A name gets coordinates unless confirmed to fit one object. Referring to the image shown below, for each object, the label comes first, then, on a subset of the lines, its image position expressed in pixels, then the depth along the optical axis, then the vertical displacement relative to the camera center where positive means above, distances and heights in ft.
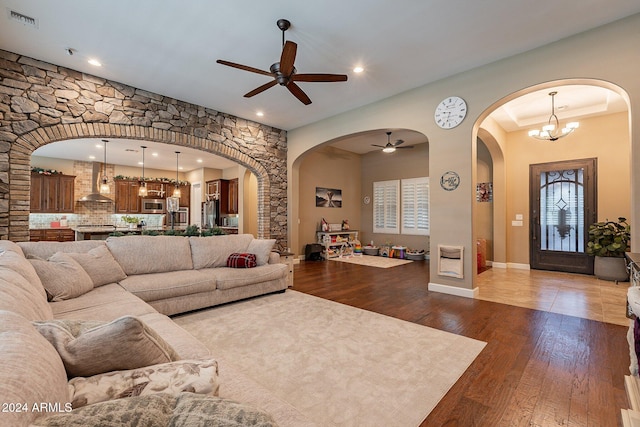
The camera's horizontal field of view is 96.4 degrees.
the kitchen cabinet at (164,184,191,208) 36.06 +2.59
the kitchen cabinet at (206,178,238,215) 31.78 +2.40
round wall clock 13.73 +5.13
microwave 32.68 +1.09
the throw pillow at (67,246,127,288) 9.66 -1.77
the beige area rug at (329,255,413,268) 22.30 -3.76
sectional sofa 1.99 -1.52
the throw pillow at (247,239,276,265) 13.97 -1.66
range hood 29.55 +3.83
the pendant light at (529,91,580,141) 16.20 +5.07
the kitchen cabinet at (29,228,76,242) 26.02 -1.81
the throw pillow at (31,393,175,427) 1.86 -1.42
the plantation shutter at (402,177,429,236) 25.81 +0.92
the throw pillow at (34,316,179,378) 2.94 -1.39
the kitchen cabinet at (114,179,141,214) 30.89 +2.02
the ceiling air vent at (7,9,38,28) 9.94 +6.97
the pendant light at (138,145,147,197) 28.81 +2.63
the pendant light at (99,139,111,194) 25.00 +3.77
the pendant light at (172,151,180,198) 27.86 +3.09
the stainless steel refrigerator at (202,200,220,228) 31.63 +0.25
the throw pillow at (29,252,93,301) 7.99 -1.82
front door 18.11 +0.22
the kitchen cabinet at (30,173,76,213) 25.95 +2.03
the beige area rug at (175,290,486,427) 5.98 -3.91
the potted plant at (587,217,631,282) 15.94 -1.74
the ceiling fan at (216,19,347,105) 9.91 +5.38
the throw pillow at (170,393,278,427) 2.12 -1.53
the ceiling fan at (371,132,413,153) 22.06 +5.57
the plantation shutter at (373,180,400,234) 27.86 +0.90
